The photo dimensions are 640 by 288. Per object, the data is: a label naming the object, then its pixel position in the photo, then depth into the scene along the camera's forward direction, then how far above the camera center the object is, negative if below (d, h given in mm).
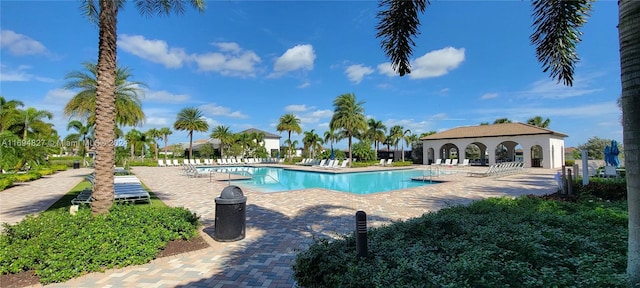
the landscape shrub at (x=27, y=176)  15669 -1175
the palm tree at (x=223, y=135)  45688 +3329
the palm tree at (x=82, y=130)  35575 +3288
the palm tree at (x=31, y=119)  22719 +3004
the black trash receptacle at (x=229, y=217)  5488 -1181
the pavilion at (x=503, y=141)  26438 +1460
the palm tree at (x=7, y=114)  21422 +3163
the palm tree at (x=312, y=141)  45719 +2391
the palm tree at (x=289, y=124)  42562 +4748
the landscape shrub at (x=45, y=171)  19912 -1099
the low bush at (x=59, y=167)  24544 -1022
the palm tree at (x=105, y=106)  5633 +991
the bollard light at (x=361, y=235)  3174 -888
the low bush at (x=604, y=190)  8492 -1052
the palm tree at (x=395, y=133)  43281 +3445
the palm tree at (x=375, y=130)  40469 +3678
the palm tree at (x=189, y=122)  40875 +4892
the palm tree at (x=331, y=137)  43800 +2982
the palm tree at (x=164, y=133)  48500 +3859
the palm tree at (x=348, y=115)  29734 +4364
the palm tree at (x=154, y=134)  47634 +3678
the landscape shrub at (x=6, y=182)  12891 -1221
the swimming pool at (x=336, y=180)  16016 -1669
